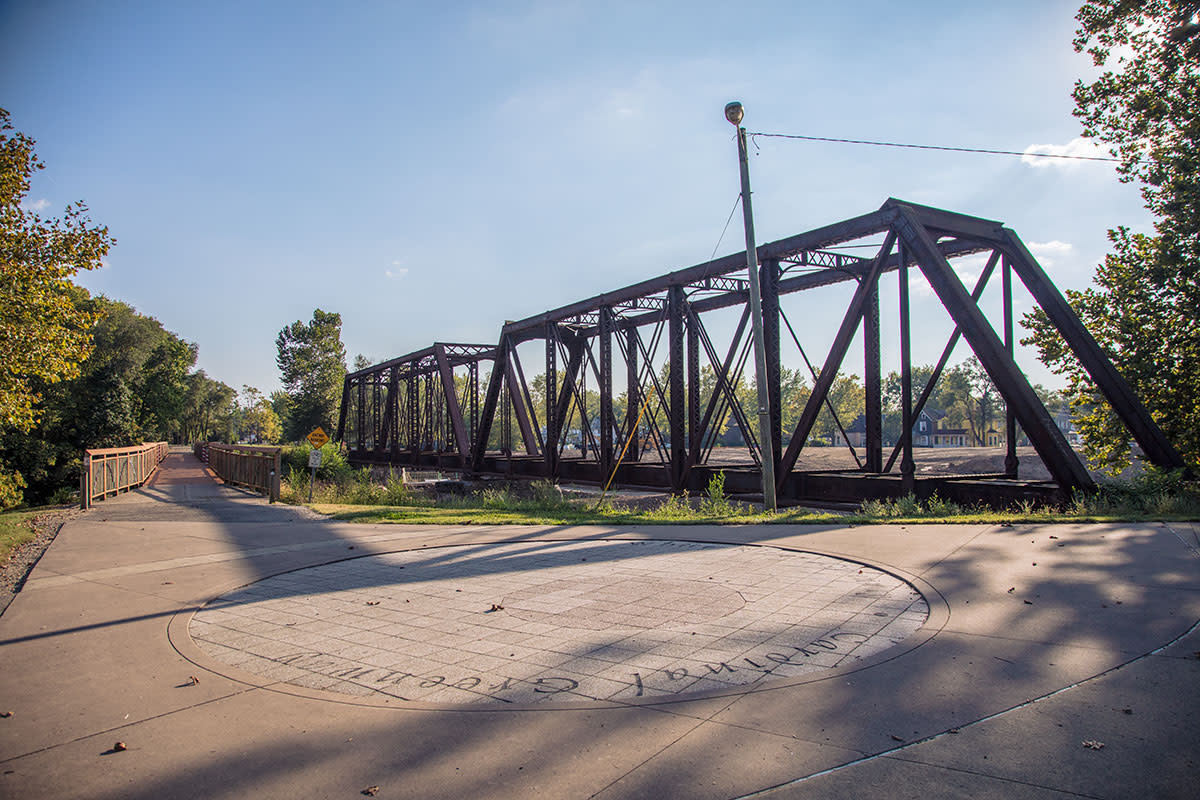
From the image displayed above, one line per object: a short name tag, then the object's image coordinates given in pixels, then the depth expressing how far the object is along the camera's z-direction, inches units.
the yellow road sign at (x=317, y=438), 799.1
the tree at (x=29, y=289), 481.1
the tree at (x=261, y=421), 4977.9
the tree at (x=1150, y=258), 557.0
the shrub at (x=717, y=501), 555.5
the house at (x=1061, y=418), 7153.5
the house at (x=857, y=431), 4411.7
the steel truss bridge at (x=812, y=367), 463.2
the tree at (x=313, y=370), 2785.4
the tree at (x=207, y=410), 4663.9
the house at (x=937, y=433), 4630.9
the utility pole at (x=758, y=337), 522.9
